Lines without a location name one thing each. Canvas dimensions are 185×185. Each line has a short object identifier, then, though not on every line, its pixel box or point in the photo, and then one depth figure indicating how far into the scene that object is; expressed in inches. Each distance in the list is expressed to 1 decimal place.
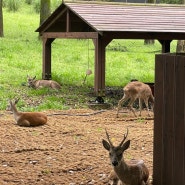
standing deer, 536.1
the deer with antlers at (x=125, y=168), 268.0
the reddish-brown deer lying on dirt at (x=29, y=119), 460.4
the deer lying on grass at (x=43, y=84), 689.6
